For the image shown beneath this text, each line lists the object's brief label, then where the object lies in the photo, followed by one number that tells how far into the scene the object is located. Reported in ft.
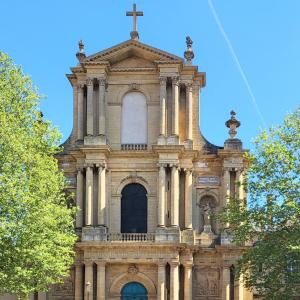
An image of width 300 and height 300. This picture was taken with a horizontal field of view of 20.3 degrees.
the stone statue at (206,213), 152.56
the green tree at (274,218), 115.96
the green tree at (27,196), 111.75
